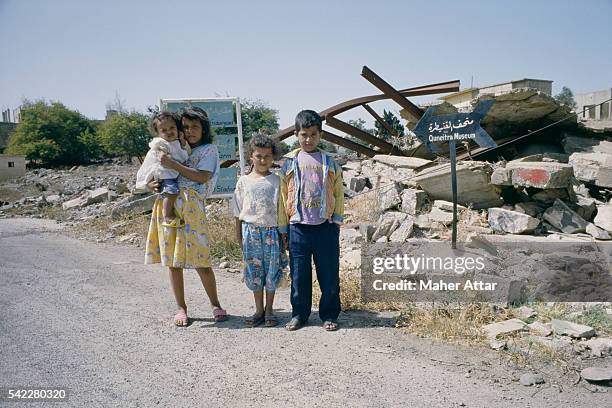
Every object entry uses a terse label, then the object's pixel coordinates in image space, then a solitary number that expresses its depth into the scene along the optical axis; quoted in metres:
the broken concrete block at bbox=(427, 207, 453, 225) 5.43
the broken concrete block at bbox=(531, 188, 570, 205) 5.45
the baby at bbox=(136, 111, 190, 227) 3.38
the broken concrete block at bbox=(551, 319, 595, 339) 3.09
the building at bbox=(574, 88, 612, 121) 22.64
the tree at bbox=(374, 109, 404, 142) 17.96
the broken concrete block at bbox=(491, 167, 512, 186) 5.49
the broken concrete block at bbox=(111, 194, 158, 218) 9.05
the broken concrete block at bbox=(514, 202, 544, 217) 5.38
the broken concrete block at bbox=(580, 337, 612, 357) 2.91
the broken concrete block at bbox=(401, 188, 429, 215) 6.00
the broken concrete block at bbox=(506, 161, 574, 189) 5.21
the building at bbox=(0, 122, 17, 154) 38.59
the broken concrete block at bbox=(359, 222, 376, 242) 5.46
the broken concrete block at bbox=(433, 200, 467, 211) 5.68
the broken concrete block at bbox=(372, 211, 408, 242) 5.42
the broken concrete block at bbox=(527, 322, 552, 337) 3.16
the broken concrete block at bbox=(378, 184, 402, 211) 6.30
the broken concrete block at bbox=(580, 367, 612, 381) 2.57
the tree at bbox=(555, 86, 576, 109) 47.64
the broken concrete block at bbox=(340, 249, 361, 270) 4.70
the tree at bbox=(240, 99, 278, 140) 31.13
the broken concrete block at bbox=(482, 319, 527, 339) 3.16
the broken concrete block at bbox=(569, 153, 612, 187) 5.90
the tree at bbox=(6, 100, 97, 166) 32.56
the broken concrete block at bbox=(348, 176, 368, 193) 8.19
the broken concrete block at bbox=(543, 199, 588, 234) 5.00
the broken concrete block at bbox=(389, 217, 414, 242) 5.23
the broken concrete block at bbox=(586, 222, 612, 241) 4.80
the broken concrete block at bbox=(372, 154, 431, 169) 7.03
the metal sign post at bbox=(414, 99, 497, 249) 4.46
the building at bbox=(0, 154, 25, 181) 25.25
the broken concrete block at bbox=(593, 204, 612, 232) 5.03
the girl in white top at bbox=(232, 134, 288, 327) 3.45
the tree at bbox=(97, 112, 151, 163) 32.69
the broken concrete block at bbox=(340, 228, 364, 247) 5.50
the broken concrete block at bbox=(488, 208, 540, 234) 4.93
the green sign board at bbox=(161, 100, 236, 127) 6.70
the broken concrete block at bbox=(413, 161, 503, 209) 5.60
